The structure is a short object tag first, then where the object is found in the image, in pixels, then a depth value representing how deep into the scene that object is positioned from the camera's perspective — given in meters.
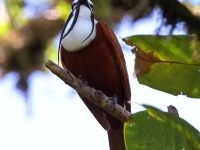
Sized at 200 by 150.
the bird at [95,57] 7.48
